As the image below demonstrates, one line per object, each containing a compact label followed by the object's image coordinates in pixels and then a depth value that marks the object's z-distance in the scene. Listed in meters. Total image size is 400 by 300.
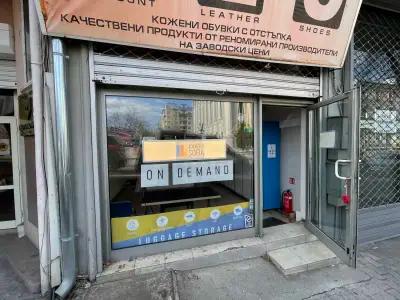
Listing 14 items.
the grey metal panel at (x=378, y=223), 3.70
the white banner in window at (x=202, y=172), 3.21
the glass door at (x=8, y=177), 3.94
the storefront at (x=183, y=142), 2.65
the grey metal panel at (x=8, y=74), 3.70
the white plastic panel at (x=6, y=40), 3.46
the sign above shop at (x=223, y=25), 2.38
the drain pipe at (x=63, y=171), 2.43
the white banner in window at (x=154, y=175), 3.07
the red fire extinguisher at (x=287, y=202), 4.43
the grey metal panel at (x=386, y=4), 3.75
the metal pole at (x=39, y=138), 2.49
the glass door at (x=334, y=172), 2.87
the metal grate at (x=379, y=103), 3.88
